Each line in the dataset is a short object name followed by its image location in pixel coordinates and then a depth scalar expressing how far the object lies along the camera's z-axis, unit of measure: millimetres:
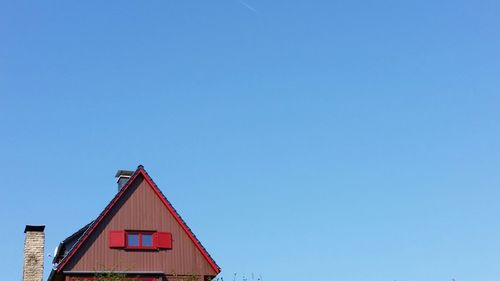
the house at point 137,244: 36375
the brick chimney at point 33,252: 37500
